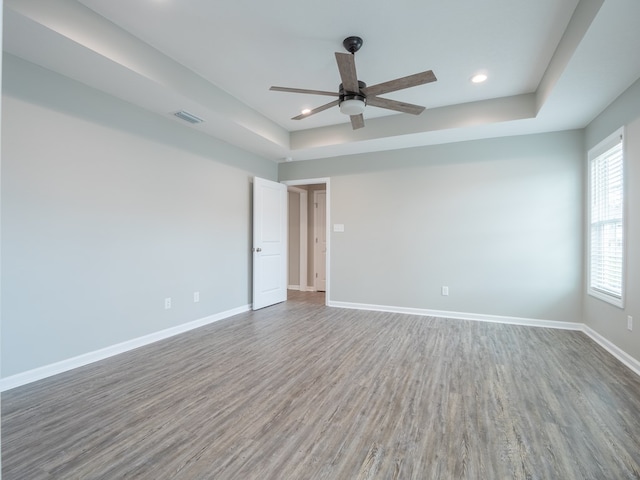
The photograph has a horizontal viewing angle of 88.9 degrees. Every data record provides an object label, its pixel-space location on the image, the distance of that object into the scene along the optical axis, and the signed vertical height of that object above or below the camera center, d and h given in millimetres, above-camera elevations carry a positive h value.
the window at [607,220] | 3236 +215
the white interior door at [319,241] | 7094 -47
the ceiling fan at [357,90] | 2434 +1239
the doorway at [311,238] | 7098 +16
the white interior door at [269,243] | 5103 -70
